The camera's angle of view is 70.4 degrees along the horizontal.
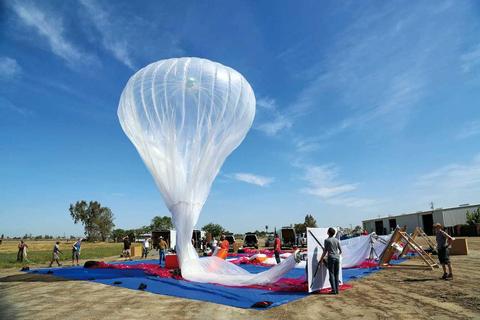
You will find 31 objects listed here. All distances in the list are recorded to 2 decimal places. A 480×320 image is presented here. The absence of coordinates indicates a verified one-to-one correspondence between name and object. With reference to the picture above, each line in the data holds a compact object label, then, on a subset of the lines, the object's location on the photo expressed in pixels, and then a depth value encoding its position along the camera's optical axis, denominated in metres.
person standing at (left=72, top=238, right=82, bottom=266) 17.86
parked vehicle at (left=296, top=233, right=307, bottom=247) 29.99
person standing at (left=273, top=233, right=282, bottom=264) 14.02
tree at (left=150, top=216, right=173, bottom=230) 97.00
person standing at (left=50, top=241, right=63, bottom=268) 16.85
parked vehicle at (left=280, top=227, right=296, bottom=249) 29.50
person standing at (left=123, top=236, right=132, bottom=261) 21.38
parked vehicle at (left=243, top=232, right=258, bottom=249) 30.25
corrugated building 43.47
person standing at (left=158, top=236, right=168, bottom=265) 17.08
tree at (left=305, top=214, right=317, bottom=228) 82.69
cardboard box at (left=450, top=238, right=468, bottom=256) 16.17
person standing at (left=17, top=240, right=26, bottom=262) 20.61
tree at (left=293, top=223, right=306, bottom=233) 79.75
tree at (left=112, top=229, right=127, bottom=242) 94.50
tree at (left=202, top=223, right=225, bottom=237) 96.50
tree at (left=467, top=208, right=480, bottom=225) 41.69
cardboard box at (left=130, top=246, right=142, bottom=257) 25.64
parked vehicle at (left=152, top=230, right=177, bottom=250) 32.38
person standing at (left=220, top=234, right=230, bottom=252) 12.56
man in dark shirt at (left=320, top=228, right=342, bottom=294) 7.70
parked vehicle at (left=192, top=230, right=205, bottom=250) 29.97
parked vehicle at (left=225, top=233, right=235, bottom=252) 27.81
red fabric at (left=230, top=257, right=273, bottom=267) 15.00
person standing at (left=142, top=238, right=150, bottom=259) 24.47
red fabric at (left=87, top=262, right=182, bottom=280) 10.96
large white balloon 9.72
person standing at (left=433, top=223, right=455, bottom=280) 9.09
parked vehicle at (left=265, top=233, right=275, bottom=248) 32.72
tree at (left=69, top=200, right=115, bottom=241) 94.19
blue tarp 7.22
